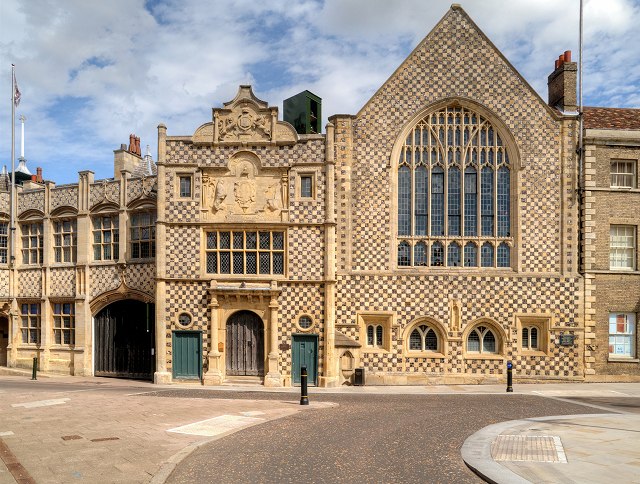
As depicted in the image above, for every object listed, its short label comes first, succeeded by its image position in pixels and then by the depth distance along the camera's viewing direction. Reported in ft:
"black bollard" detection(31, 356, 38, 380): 77.56
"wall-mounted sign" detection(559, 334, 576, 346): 73.46
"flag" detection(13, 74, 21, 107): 87.35
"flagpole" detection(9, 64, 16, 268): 87.15
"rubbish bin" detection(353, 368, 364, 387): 70.95
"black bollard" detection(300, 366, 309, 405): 54.80
